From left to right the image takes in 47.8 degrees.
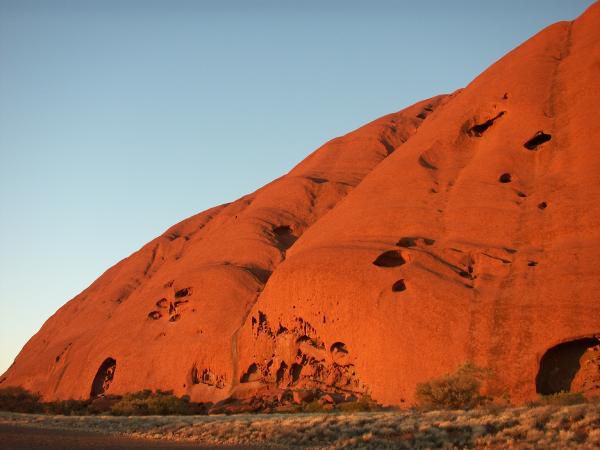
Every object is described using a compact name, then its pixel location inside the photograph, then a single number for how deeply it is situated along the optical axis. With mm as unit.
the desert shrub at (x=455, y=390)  24625
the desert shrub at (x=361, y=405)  27562
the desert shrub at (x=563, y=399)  21220
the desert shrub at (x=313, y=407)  29375
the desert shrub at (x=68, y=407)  39531
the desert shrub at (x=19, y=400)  43906
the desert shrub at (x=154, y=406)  34812
